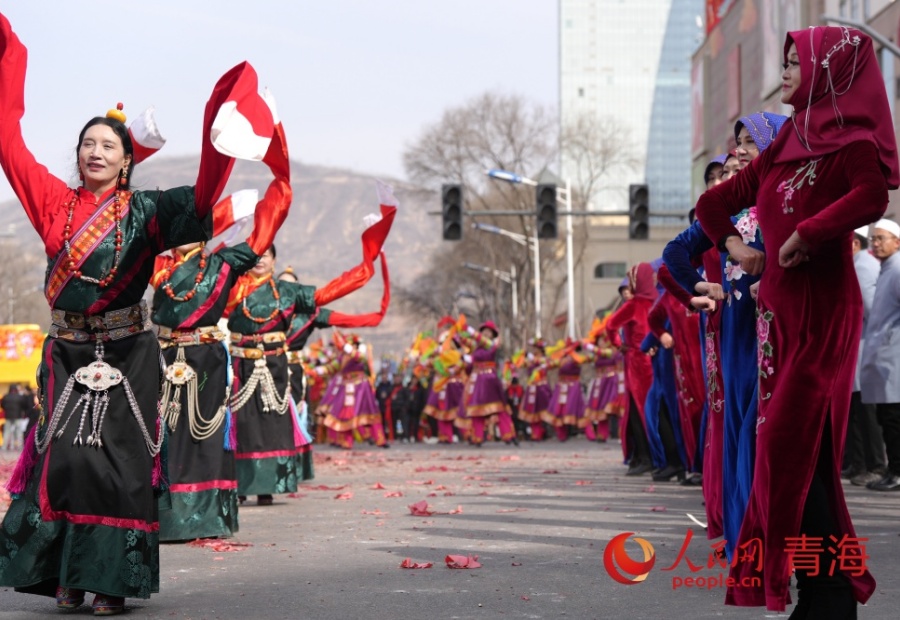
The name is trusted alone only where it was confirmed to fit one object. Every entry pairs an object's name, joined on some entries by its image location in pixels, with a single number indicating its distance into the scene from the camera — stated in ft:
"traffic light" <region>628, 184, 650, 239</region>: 92.48
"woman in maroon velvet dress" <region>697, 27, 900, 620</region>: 16.28
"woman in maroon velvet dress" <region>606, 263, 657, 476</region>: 48.96
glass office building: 555.28
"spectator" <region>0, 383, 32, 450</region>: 114.52
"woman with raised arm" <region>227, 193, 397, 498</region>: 40.34
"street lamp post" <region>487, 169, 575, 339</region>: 150.49
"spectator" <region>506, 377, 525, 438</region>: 110.83
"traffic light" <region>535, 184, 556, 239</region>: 90.58
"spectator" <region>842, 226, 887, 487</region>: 43.24
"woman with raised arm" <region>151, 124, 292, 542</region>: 30.99
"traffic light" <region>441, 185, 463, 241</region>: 95.09
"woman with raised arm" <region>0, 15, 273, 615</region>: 21.13
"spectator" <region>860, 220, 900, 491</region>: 40.04
